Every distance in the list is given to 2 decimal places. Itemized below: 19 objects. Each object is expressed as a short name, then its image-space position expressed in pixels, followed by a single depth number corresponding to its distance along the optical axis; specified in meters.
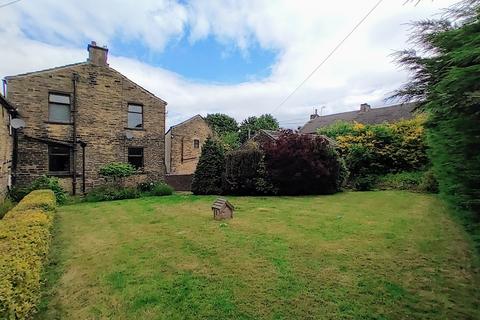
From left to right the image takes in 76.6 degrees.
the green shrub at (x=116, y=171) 16.19
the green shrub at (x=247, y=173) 15.73
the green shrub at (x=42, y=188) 13.41
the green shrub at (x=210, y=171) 16.39
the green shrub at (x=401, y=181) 17.17
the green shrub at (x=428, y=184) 14.87
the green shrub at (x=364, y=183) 18.00
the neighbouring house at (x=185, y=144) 27.28
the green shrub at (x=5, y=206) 9.12
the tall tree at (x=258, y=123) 47.47
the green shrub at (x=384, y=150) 18.45
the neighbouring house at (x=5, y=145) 11.12
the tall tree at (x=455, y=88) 2.02
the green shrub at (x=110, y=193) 15.35
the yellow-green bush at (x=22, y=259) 2.81
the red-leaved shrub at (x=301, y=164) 15.58
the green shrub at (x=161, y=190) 16.77
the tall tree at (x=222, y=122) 46.62
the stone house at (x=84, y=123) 14.91
